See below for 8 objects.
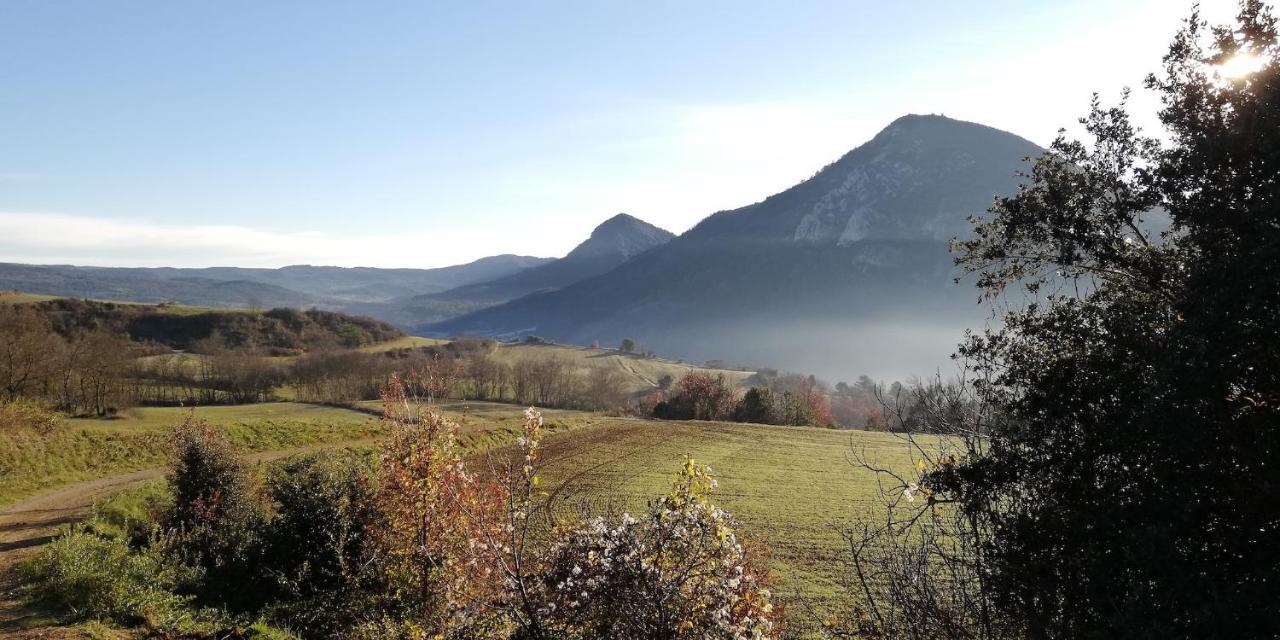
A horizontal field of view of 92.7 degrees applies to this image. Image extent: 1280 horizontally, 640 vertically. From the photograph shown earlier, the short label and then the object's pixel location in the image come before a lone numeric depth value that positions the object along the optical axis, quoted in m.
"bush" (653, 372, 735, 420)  64.88
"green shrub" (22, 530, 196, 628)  10.23
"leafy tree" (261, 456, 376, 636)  12.59
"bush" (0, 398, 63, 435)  25.38
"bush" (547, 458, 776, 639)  6.73
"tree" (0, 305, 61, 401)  36.00
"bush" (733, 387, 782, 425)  62.72
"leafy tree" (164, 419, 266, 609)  13.32
